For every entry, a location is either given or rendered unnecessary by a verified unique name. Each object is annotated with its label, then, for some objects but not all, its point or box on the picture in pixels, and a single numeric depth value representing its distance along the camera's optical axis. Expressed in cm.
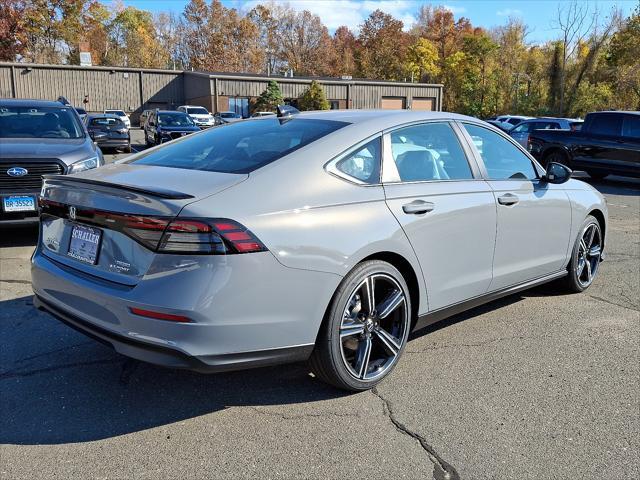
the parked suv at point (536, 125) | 2302
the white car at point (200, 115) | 3359
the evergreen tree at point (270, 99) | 4312
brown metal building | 4388
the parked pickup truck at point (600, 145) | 1417
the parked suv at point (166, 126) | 2064
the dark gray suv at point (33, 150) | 654
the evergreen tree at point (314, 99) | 4258
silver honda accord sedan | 272
